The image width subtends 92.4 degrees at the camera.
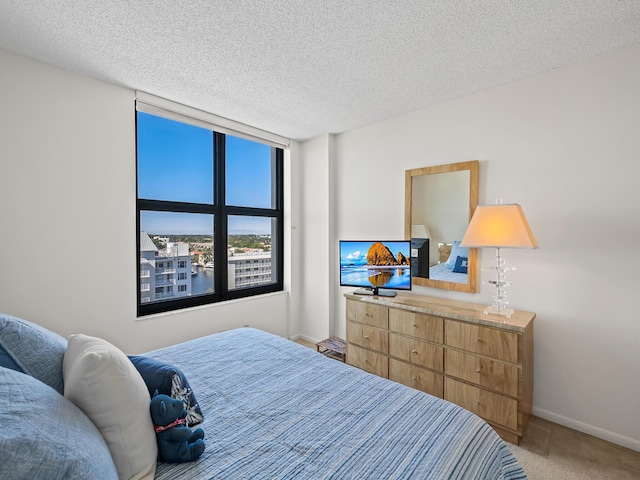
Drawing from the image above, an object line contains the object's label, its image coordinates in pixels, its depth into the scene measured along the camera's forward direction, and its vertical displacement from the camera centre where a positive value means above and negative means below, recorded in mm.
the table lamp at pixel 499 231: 2057 +60
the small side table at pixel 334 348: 3210 -1143
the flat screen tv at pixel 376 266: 2922 -250
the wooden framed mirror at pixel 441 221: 2652 +175
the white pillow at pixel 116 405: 922 -510
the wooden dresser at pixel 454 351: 2035 -851
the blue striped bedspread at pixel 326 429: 1037 -758
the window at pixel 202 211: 2865 +315
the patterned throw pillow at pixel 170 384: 1211 -569
